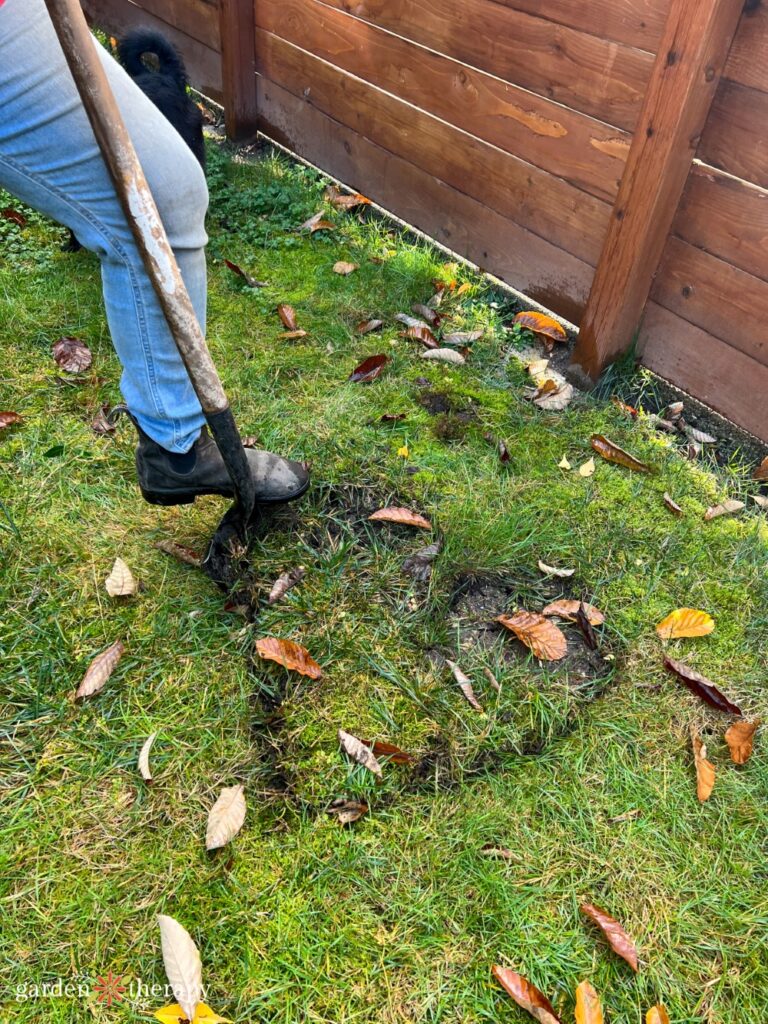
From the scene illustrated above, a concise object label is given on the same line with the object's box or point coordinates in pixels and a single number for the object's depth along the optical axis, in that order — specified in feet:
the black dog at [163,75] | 10.03
